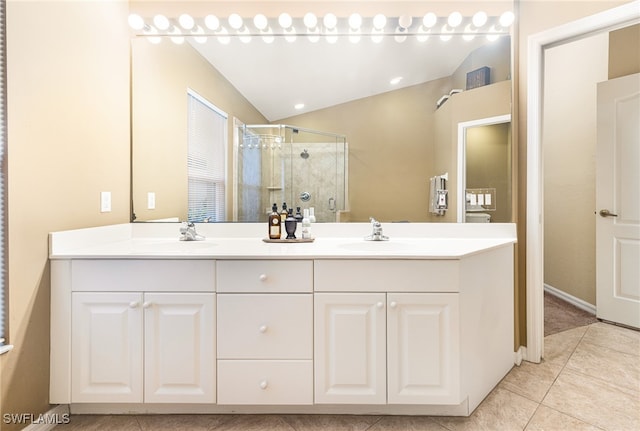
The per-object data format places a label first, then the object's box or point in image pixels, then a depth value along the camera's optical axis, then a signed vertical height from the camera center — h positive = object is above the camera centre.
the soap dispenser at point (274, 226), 1.80 -0.06
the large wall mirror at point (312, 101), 1.89 +0.72
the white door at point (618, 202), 2.41 +0.10
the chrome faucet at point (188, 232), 1.83 -0.10
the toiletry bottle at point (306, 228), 1.82 -0.08
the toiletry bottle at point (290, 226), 1.80 -0.06
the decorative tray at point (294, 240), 1.77 -0.14
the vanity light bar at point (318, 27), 1.86 +1.16
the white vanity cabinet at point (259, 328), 1.35 -0.50
